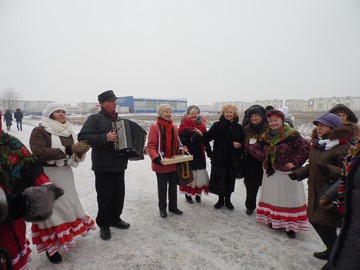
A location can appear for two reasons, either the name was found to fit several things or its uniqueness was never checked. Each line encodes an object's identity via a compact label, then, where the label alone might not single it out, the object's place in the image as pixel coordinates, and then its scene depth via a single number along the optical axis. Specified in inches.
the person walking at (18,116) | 664.9
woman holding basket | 141.7
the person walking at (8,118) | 655.1
